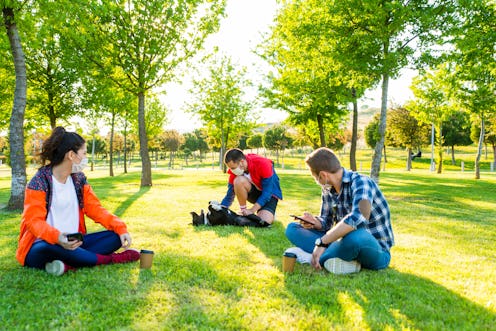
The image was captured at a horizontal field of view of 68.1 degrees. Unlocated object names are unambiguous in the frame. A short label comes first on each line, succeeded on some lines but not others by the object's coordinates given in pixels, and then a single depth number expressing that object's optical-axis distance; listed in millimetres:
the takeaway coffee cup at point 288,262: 4379
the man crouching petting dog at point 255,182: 7105
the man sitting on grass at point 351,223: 3990
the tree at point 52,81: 18091
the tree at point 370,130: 62938
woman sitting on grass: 3960
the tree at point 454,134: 58812
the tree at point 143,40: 15500
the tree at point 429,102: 20273
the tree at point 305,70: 13938
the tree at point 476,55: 12227
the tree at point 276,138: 79125
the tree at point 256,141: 91719
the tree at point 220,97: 30469
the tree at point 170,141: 63500
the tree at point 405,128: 44469
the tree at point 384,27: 11828
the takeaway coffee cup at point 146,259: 4441
